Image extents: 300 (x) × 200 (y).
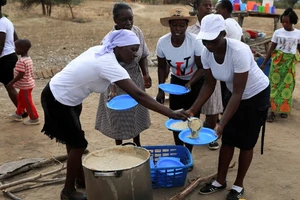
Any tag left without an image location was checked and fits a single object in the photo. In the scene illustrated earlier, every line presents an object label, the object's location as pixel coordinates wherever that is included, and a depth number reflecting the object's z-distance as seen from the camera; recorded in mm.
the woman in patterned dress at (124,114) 3365
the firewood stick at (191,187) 2929
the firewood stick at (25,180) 3135
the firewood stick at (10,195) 3032
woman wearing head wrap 2467
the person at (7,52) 4605
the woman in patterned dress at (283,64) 4887
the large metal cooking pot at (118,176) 2275
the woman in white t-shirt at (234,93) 2537
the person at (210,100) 3914
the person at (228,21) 3990
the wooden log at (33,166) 3438
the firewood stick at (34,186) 3184
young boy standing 4582
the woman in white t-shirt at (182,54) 3320
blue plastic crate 3068
